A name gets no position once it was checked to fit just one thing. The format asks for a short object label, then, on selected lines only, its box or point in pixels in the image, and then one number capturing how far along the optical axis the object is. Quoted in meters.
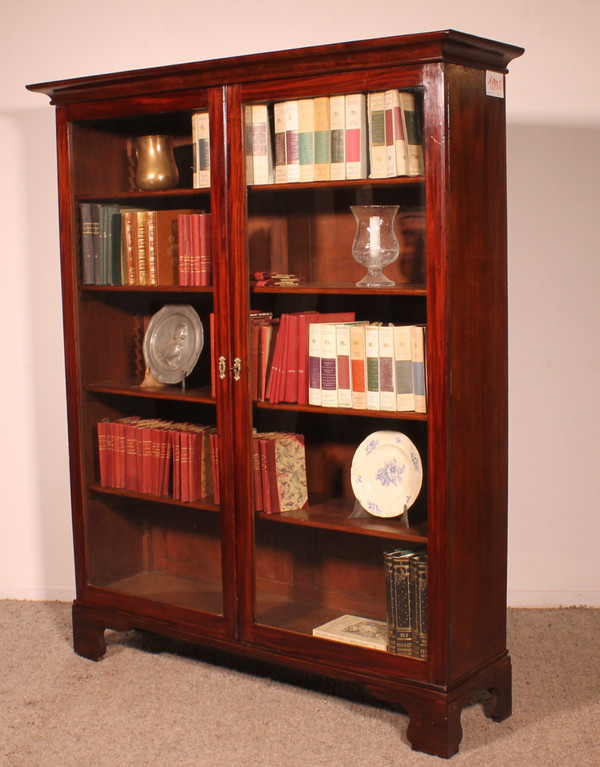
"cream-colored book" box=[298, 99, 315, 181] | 2.61
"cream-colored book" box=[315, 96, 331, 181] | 2.59
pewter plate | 2.97
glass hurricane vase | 2.56
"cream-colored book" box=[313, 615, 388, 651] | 2.67
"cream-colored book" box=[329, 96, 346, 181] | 2.56
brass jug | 2.91
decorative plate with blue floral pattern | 2.59
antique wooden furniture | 2.45
